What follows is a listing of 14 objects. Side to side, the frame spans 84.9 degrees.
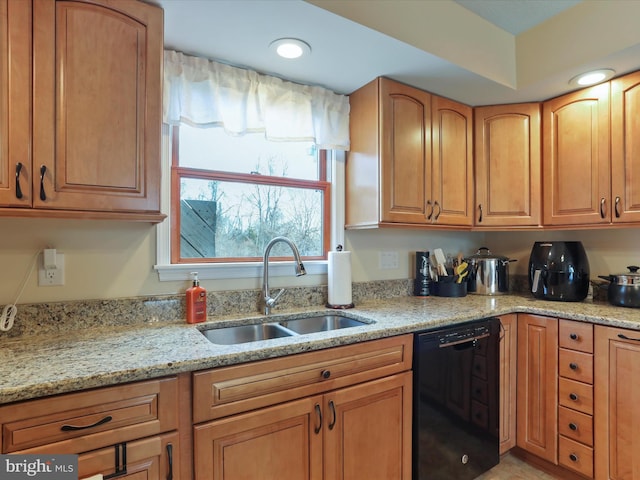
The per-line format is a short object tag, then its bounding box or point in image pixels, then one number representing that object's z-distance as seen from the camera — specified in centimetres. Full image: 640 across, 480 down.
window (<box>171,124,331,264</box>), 174
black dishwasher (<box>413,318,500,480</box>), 158
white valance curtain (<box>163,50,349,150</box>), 163
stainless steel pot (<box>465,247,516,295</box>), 239
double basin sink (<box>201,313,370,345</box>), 160
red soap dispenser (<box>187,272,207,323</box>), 158
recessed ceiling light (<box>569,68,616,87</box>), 185
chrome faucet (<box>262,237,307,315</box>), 176
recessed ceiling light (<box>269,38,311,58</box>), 155
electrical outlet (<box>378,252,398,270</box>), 230
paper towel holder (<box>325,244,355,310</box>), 192
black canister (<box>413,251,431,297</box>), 233
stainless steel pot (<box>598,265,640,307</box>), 185
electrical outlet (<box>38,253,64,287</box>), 139
